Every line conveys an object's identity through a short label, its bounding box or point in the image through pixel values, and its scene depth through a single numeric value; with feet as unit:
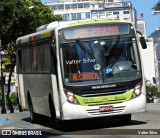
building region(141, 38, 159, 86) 327.91
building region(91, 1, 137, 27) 378.75
